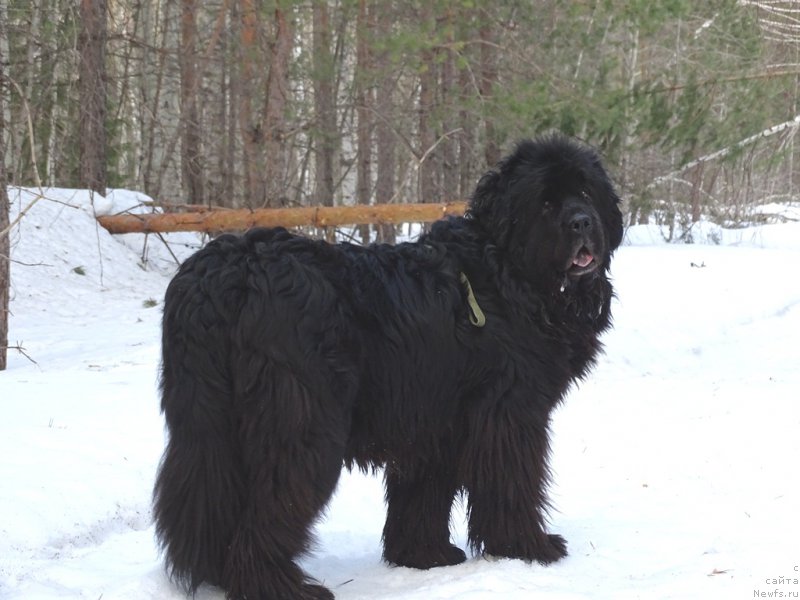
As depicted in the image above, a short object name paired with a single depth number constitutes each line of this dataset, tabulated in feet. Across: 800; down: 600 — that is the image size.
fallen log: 42.11
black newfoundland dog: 11.92
